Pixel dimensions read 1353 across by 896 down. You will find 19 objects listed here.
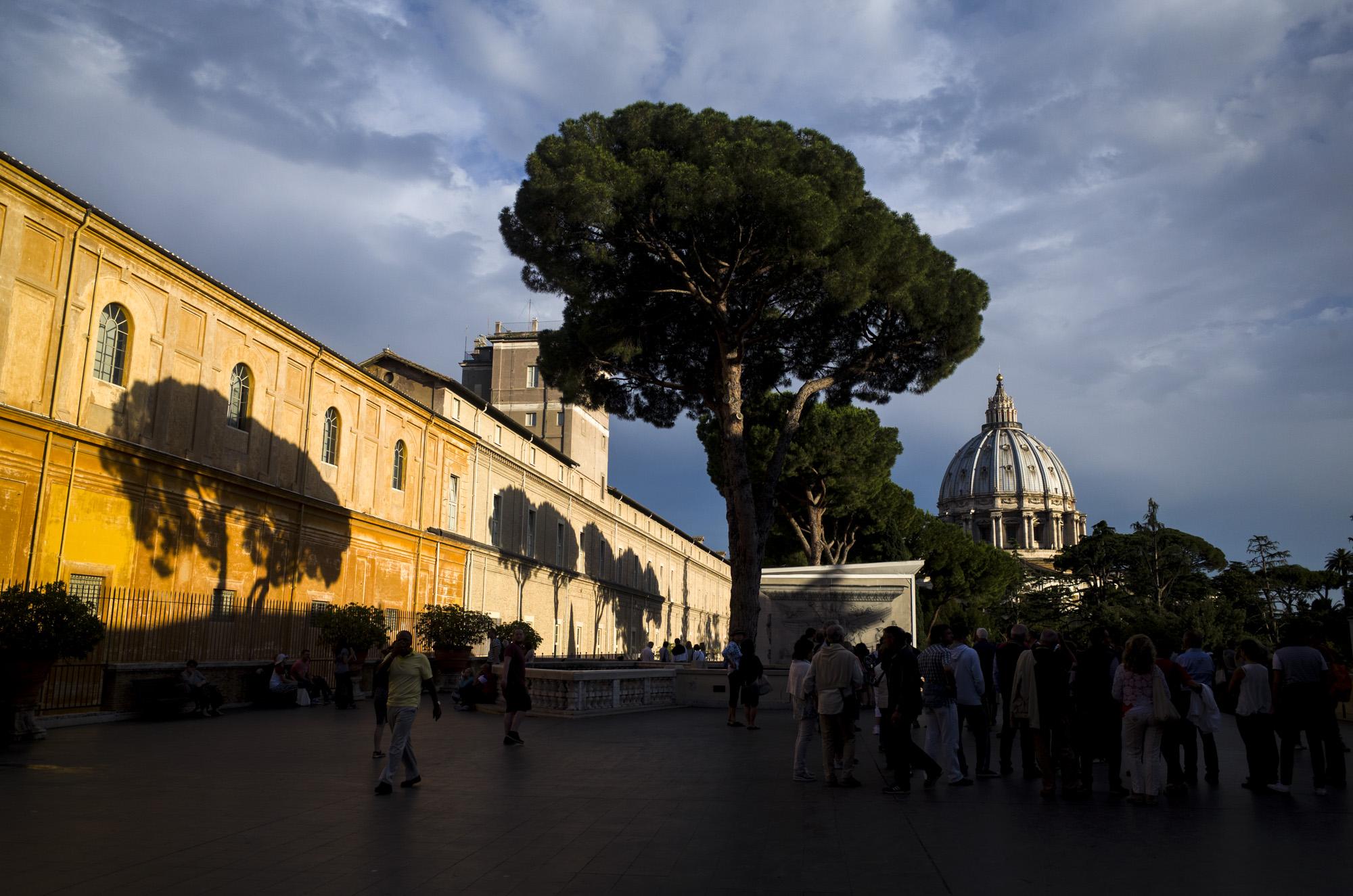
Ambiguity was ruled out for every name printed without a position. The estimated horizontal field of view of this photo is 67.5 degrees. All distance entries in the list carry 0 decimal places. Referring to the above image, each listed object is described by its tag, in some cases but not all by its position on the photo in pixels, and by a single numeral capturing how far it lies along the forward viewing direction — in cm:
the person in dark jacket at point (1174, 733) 956
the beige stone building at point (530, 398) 5450
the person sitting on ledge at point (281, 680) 2055
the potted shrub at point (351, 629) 2248
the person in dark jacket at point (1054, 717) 923
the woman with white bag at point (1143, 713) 859
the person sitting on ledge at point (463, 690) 2038
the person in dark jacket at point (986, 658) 1194
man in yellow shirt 914
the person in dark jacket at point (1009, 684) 1063
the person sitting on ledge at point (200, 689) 1784
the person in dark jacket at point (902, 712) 938
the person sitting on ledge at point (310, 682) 2119
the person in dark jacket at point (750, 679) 1614
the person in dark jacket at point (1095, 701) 975
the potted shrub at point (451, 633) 2542
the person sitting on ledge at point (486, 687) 2006
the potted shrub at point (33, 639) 1311
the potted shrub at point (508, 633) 2589
